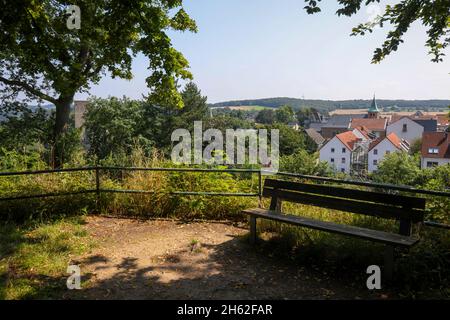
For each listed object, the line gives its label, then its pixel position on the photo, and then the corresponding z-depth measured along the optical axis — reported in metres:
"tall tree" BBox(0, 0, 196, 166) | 6.71
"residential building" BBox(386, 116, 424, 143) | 86.59
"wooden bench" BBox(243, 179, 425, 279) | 4.02
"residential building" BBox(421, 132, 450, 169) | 51.06
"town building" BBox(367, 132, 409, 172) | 67.19
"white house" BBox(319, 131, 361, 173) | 73.31
